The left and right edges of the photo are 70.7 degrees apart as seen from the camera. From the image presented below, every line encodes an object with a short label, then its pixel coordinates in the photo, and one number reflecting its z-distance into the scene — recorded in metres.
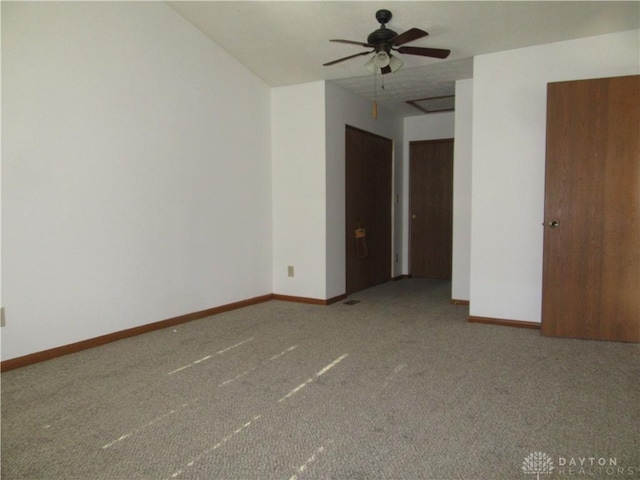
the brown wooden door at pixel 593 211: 3.34
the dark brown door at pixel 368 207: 5.27
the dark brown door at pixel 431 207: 6.42
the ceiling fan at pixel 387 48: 3.24
